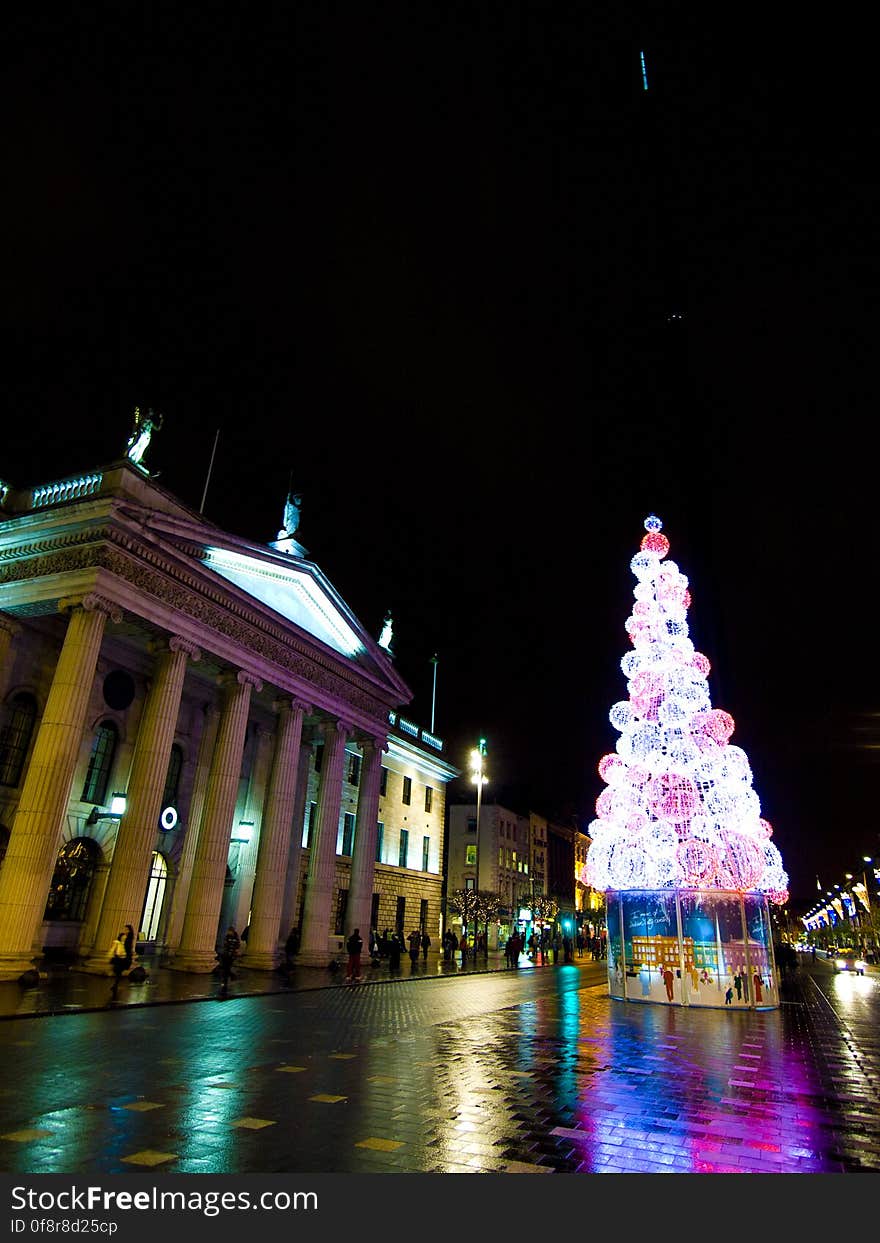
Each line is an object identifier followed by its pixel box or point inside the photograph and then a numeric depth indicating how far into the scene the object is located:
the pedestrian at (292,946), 30.09
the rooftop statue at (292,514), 33.22
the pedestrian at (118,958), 18.27
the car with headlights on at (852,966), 46.14
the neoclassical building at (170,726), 21.47
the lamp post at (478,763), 44.94
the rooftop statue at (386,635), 41.34
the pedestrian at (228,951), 19.74
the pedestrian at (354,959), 26.37
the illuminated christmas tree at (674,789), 21.77
